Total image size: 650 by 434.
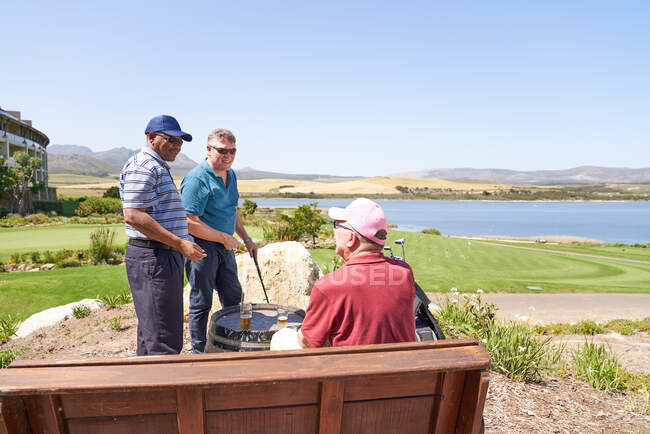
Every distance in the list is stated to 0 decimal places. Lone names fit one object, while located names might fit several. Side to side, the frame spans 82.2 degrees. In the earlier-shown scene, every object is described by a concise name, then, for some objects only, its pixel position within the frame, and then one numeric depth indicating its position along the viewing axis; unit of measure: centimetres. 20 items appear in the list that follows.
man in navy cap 278
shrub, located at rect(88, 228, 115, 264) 1229
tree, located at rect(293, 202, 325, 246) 1845
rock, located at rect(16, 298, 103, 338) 598
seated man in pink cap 190
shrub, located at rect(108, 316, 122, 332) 548
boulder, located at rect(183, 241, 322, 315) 601
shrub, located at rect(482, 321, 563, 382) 426
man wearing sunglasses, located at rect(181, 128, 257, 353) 344
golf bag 302
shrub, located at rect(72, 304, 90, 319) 630
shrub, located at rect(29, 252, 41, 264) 1199
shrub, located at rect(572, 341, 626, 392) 426
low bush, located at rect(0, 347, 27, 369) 434
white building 3825
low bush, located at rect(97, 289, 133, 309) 694
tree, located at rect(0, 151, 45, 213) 2965
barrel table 252
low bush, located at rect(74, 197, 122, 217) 3273
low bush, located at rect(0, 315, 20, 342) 577
